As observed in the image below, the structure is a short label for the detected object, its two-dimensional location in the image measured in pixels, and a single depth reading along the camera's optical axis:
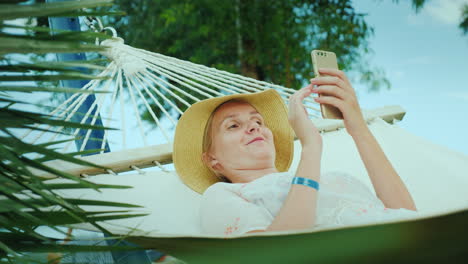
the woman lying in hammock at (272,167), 1.12
